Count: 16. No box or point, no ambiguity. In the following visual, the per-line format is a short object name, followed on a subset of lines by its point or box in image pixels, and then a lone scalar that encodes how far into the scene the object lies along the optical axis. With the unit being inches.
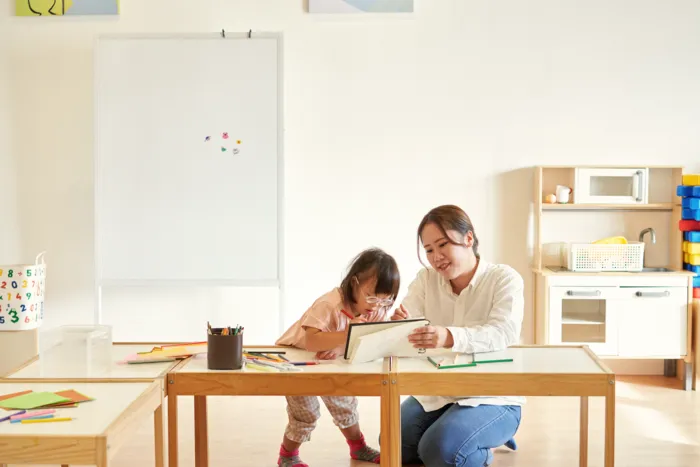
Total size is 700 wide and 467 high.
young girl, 100.5
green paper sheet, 75.9
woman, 104.8
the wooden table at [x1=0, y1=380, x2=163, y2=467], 67.3
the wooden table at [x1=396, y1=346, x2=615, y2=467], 87.2
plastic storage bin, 89.0
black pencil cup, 89.9
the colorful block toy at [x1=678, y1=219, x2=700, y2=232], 173.2
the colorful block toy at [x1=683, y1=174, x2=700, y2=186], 171.3
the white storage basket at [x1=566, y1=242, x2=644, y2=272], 174.6
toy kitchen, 170.7
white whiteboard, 168.1
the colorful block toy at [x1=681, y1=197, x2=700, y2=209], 169.9
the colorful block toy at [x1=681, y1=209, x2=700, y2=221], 170.6
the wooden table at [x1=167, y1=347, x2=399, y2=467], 87.8
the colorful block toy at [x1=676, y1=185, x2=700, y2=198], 170.1
